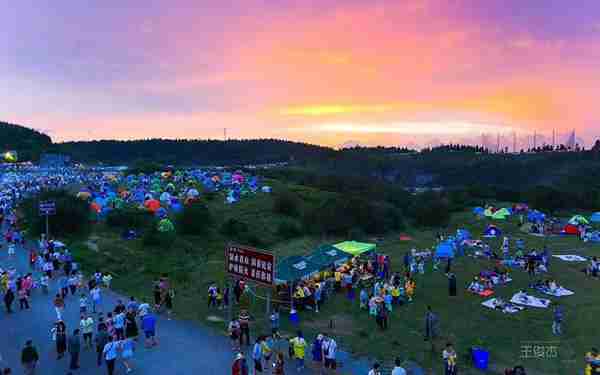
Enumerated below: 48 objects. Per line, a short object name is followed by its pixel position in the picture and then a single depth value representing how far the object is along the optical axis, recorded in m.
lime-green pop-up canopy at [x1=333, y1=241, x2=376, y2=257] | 22.30
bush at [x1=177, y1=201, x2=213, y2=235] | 32.25
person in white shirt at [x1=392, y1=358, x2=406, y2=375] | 9.82
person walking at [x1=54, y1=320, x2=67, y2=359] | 11.84
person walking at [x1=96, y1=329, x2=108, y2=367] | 11.55
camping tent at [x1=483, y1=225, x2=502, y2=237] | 35.00
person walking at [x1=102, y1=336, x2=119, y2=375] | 10.70
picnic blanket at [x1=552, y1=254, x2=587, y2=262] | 26.35
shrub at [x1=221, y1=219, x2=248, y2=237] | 33.56
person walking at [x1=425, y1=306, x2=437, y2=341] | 14.48
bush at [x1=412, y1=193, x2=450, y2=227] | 42.94
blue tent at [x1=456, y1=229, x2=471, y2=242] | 30.88
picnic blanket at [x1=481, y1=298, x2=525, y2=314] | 17.25
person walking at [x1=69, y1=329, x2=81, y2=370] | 11.21
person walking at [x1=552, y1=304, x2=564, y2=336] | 14.98
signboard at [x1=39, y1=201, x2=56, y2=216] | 22.87
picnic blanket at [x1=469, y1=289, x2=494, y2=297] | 19.50
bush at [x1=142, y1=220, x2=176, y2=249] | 28.36
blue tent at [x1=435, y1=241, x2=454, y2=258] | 23.73
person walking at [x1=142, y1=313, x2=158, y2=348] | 12.76
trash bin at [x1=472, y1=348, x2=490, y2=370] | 12.35
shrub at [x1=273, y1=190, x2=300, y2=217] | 42.28
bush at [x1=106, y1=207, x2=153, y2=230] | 32.34
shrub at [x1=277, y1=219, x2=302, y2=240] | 36.03
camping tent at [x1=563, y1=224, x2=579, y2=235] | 35.56
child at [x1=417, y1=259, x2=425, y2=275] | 23.70
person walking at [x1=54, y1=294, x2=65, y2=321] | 14.27
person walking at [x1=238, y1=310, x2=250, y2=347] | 13.20
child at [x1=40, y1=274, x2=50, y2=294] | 17.56
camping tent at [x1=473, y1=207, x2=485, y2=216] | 43.06
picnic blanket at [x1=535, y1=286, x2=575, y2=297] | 19.61
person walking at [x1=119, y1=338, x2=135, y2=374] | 11.20
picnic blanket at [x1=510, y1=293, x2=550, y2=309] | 17.91
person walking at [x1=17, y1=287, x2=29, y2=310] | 15.73
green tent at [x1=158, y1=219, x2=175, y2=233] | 29.70
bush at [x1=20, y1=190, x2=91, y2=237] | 28.64
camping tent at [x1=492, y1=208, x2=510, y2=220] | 39.91
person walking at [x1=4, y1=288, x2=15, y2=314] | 15.32
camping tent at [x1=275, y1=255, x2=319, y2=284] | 17.34
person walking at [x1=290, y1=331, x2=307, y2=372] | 11.72
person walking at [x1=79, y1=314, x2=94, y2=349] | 12.55
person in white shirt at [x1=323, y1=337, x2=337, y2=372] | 11.43
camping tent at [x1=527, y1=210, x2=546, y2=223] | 38.83
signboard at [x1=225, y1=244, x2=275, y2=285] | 13.28
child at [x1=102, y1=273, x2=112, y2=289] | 19.07
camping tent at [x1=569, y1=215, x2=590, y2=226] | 36.84
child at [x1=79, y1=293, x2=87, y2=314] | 14.81
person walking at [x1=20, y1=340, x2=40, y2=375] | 10.54
